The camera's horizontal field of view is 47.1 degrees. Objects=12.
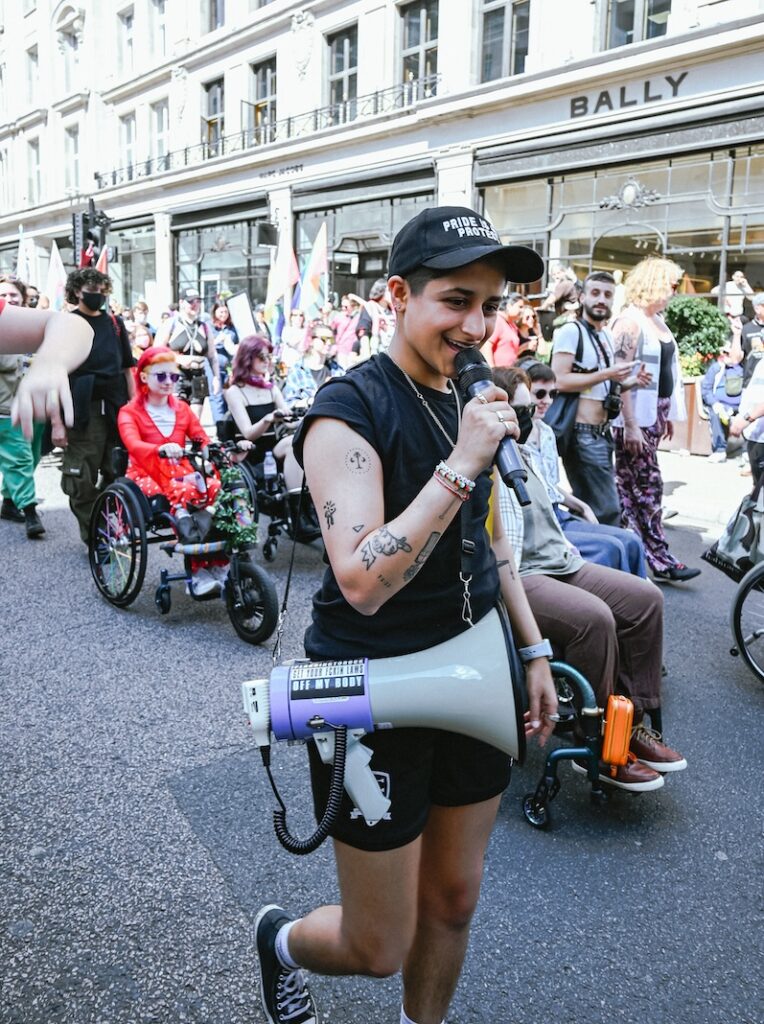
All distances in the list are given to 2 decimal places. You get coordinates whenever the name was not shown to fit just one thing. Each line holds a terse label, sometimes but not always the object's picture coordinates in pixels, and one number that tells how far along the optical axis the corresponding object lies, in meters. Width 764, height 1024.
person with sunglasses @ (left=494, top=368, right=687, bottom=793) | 3.27
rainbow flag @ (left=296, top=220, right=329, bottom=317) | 16.33
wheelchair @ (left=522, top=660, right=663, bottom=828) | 3.13
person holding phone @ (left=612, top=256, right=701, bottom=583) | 5.81
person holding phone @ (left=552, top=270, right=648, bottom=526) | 5.61
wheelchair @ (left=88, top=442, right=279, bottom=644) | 5.05
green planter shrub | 12.78
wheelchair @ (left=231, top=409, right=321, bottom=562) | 6.58
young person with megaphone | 1.58
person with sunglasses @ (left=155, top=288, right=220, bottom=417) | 12.23
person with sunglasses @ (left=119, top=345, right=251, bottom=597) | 5.55
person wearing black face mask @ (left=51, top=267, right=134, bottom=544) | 6.58
